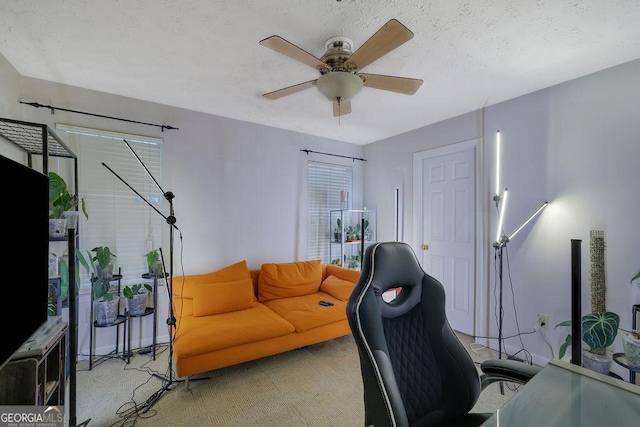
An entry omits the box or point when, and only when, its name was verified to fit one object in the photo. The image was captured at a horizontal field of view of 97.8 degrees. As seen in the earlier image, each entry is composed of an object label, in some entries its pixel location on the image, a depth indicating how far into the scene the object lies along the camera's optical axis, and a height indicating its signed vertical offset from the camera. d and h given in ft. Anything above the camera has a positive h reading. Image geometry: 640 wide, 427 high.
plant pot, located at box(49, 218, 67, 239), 6.36 -0.36
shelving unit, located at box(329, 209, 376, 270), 13.61 -0.98
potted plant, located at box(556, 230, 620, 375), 6.54 -2.50
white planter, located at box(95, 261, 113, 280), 8.10 -1.74
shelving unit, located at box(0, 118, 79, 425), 5.48 +1.62
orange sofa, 7.25 -3.16
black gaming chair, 3.72 -1.90
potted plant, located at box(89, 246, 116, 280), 7.91 -1.44
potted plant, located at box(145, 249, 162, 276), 8.70 -1.53
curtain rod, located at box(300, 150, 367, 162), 13.01 +3.00
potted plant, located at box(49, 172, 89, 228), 6.56 +0.22
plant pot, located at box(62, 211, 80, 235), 6.56 -0.11
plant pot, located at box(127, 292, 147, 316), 8.55 -2.82
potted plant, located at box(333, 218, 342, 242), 13.56 -0.82
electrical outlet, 8.32 -3.10
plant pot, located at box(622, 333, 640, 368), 5.81 -2.79
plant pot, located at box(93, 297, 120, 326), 7.99 -2.87
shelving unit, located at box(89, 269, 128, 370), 8.02 -3.39
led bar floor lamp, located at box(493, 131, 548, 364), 8.37 -0.09
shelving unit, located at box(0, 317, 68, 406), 4.11 -2.52
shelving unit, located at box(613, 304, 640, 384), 6.05 -3.15
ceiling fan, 4.68 +2.93
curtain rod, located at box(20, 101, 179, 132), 7.85 +3.02
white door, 10.40 -0.21
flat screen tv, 3.34 -0.55
